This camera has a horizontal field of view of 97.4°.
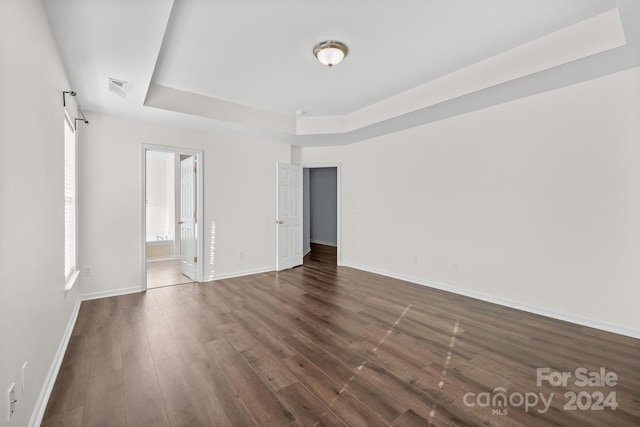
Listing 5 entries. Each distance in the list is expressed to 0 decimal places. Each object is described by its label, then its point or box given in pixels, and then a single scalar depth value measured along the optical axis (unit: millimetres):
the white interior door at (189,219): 4863
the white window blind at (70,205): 3105
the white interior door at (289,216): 5617
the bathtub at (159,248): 6504
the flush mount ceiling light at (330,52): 2814
